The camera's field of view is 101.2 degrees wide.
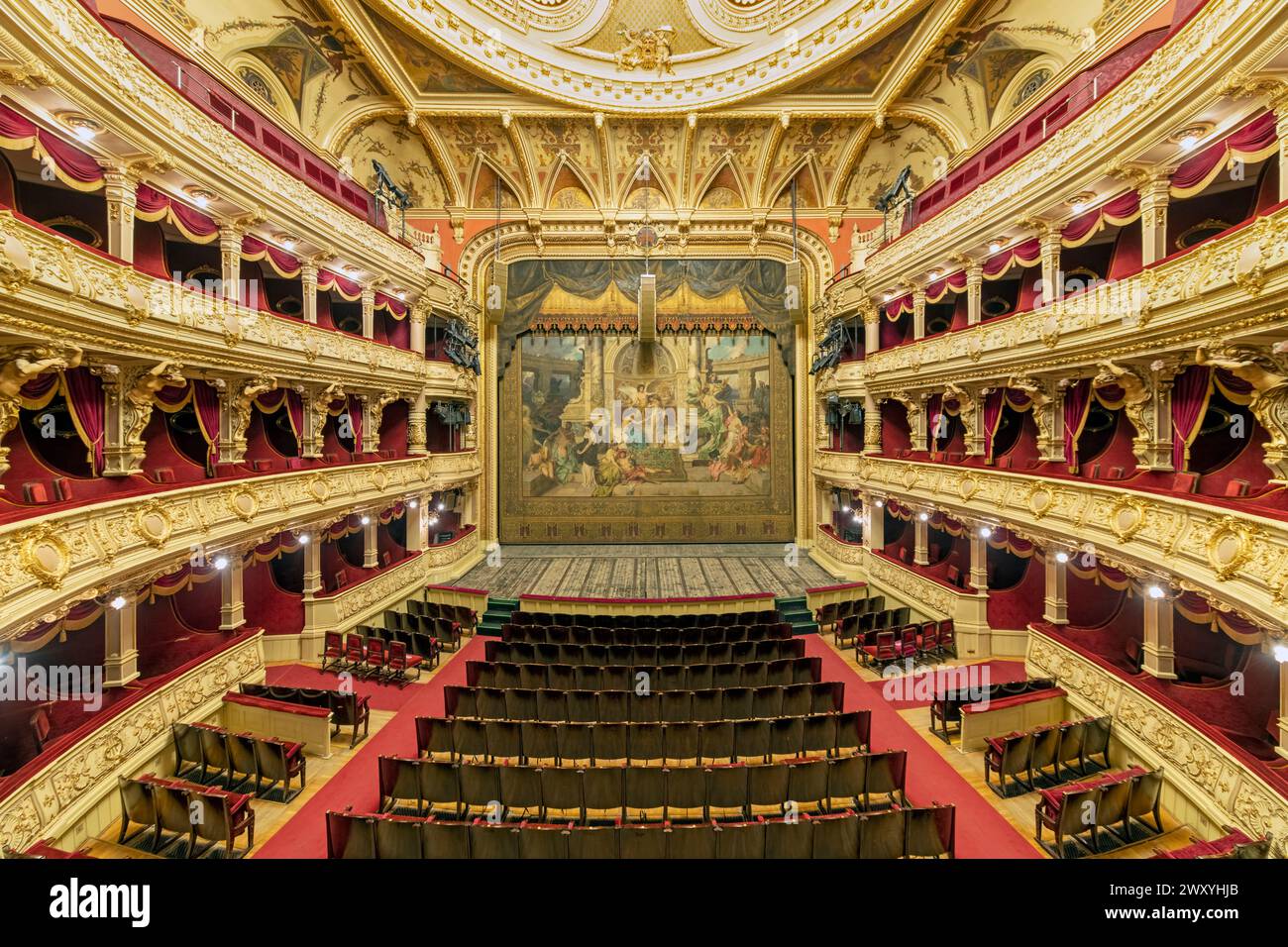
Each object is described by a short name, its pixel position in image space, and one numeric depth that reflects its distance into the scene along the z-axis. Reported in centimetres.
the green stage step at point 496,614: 1341
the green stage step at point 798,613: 1353
